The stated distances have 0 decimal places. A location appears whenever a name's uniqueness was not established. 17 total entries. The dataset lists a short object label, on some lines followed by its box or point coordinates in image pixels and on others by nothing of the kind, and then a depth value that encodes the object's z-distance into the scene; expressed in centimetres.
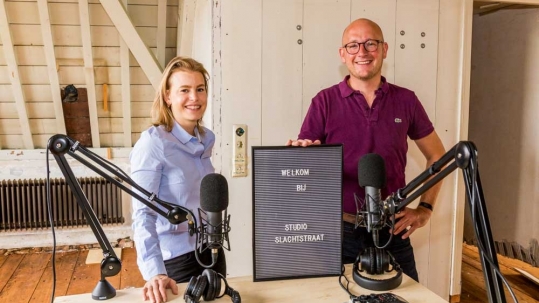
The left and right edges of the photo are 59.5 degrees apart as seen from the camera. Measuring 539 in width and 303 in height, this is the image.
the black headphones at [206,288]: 123
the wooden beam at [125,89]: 351
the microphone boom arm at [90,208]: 110
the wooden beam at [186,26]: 305
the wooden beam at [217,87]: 235
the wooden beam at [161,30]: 337
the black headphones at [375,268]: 135
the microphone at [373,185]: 123
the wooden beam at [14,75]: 322
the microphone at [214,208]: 112
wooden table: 128
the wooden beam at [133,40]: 321
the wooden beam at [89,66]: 330
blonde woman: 142
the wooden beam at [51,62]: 323
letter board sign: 134
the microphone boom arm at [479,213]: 92
